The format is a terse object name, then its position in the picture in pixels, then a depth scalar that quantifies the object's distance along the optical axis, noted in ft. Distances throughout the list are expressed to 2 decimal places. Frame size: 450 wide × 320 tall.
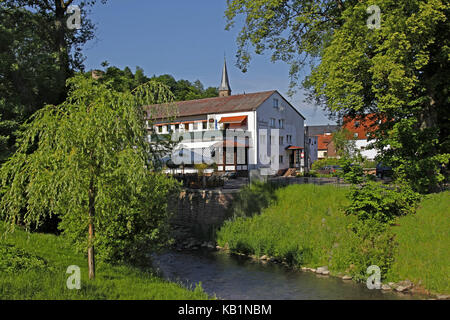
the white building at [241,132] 125.08
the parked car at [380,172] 95.09
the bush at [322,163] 164.00
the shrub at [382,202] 52.26
